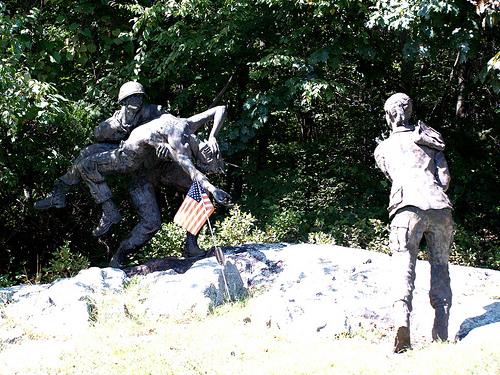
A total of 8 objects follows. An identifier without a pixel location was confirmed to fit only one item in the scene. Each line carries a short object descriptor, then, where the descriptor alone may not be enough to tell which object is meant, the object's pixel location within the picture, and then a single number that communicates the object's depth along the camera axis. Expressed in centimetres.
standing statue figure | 597
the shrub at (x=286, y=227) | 1126
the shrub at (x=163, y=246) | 1059
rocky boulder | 661
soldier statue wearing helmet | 882
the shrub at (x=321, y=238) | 1071
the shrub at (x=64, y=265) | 971
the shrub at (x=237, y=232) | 1064
